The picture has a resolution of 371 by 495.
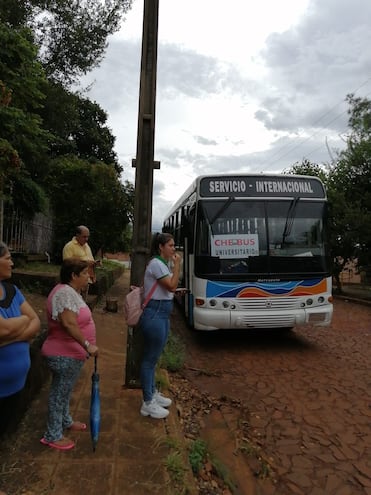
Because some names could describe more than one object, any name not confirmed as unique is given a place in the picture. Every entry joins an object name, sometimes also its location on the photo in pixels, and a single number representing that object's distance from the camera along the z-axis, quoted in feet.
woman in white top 12.07
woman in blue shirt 7.87
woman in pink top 9.76
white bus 22.16
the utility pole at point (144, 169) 14.21
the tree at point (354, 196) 48.60
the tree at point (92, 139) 82.98
